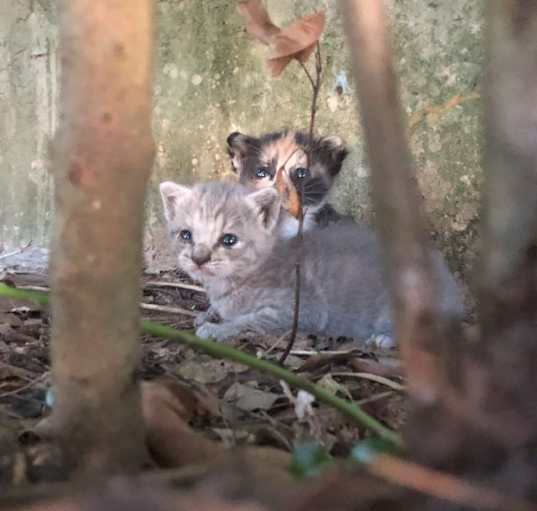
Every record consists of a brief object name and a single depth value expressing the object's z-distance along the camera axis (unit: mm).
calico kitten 1086
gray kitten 969
